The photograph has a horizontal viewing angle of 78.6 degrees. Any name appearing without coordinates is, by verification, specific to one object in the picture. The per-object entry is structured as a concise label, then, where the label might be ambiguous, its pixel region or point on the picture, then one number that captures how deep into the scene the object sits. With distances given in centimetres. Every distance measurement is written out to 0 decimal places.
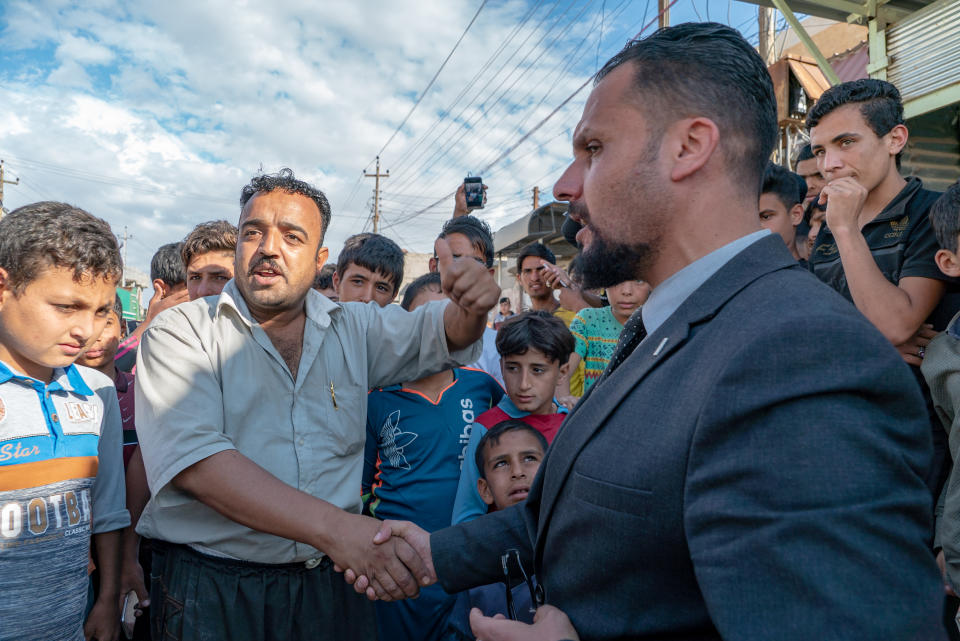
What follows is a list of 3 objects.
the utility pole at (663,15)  1002
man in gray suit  86
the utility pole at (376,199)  3672
